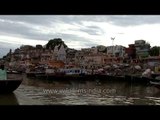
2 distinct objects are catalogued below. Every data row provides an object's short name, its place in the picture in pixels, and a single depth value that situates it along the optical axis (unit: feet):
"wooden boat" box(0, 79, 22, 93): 25.22
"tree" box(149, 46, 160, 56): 87.63
